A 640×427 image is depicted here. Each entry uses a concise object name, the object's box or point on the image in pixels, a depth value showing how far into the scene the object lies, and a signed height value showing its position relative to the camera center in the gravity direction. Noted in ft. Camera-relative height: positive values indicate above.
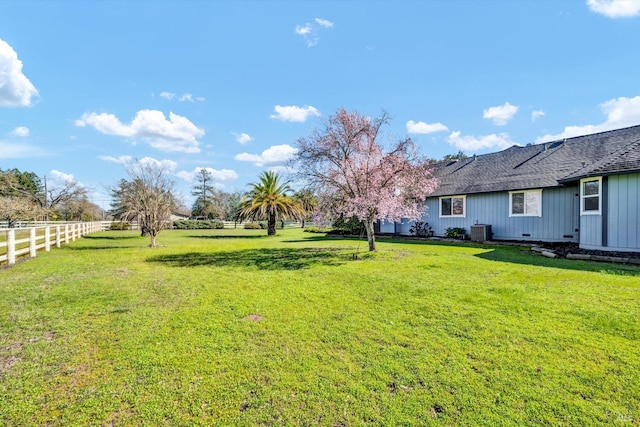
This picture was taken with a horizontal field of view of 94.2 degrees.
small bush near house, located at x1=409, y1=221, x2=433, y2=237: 58.08 -3.00
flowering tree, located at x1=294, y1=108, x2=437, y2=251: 34.42 +5.81
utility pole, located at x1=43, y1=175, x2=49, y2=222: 127.84 +4.49
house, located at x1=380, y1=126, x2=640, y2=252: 31.19 +2.90
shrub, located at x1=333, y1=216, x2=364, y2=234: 63.31 -2.66
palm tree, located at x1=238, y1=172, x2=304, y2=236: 73.67 +2.81
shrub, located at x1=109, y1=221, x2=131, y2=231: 114.46 -4.60
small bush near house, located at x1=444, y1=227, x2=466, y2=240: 51.60 -3.29
